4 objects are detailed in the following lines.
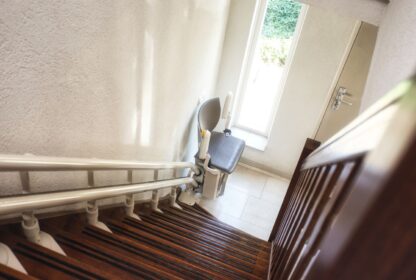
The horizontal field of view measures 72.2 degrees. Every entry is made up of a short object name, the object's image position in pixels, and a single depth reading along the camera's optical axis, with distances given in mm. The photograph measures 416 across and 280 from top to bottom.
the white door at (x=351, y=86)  2850
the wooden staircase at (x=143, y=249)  949
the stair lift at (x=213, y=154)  2807
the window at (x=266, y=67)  3238
